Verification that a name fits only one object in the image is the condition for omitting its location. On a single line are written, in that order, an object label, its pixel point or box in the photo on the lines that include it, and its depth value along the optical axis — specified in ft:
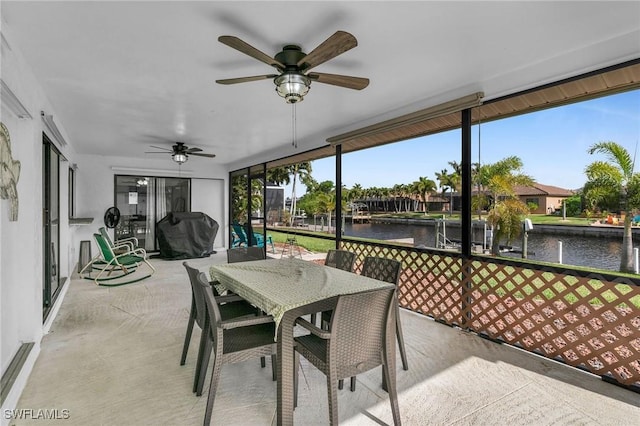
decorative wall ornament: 6.96
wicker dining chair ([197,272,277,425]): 6.28
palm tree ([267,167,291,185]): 38.67
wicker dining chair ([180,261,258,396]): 7.16
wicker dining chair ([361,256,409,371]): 8.58
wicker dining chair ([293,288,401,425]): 5.77
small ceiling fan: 19.26
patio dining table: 6.06
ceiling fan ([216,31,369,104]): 7.42
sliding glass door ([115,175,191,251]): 26.50
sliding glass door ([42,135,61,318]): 11.76
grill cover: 24.58
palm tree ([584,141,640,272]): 8.38
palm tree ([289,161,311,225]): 38.96
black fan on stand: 25.11
